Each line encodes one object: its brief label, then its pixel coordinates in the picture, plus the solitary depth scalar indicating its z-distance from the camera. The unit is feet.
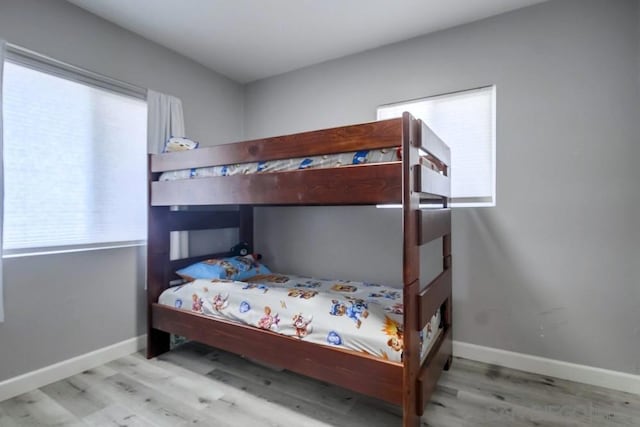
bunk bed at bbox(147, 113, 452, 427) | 4.46
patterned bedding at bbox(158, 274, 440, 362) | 4.87
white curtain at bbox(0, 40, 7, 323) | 5.62
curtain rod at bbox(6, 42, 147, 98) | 5.98
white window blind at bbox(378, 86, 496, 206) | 7.33
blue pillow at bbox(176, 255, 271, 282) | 7.88
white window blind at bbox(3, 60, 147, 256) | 6.03
